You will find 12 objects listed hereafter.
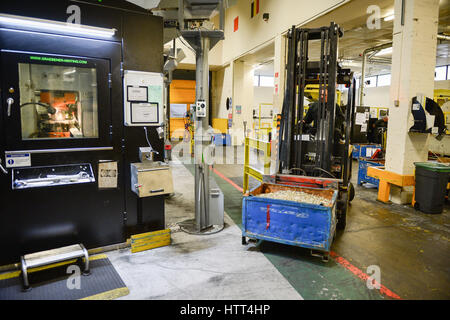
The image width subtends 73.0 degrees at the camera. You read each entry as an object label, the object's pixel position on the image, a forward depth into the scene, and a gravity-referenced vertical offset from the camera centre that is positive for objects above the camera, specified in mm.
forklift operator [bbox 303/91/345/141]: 4855 +126
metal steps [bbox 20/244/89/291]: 2899 -1351
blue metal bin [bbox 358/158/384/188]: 6894 -997
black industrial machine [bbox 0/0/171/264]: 3098 +20
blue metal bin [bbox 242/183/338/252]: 3391 -1103
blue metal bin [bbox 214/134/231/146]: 15431 -724
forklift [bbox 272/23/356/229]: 4477 +71
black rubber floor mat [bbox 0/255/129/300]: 2787 -1561
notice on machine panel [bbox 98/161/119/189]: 3582 -593
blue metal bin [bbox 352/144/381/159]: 9827 -711
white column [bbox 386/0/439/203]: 5438 +1000
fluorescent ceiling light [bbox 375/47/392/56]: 14473 +3675
